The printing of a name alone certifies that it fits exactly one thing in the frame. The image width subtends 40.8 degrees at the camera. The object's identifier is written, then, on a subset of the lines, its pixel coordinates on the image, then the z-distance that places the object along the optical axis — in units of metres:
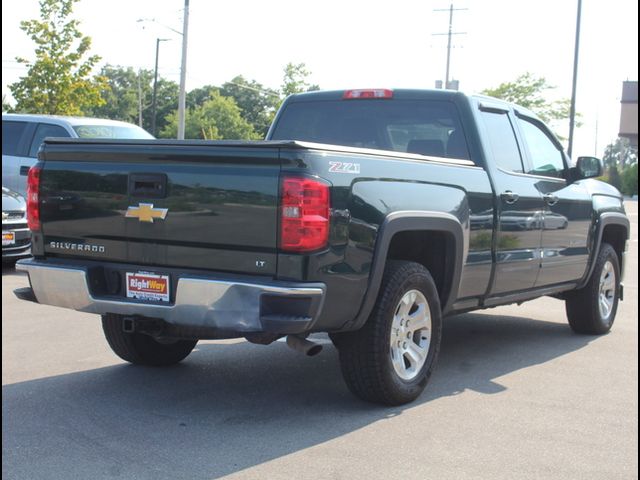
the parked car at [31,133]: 12.73
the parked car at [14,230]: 10.37
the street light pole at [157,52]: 54.56
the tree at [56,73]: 25.86
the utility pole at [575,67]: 30.23
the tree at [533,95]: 49.47
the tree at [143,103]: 88.32
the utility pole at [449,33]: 46.59
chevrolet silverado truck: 4.33
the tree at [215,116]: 46.09
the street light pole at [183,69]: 27.67
